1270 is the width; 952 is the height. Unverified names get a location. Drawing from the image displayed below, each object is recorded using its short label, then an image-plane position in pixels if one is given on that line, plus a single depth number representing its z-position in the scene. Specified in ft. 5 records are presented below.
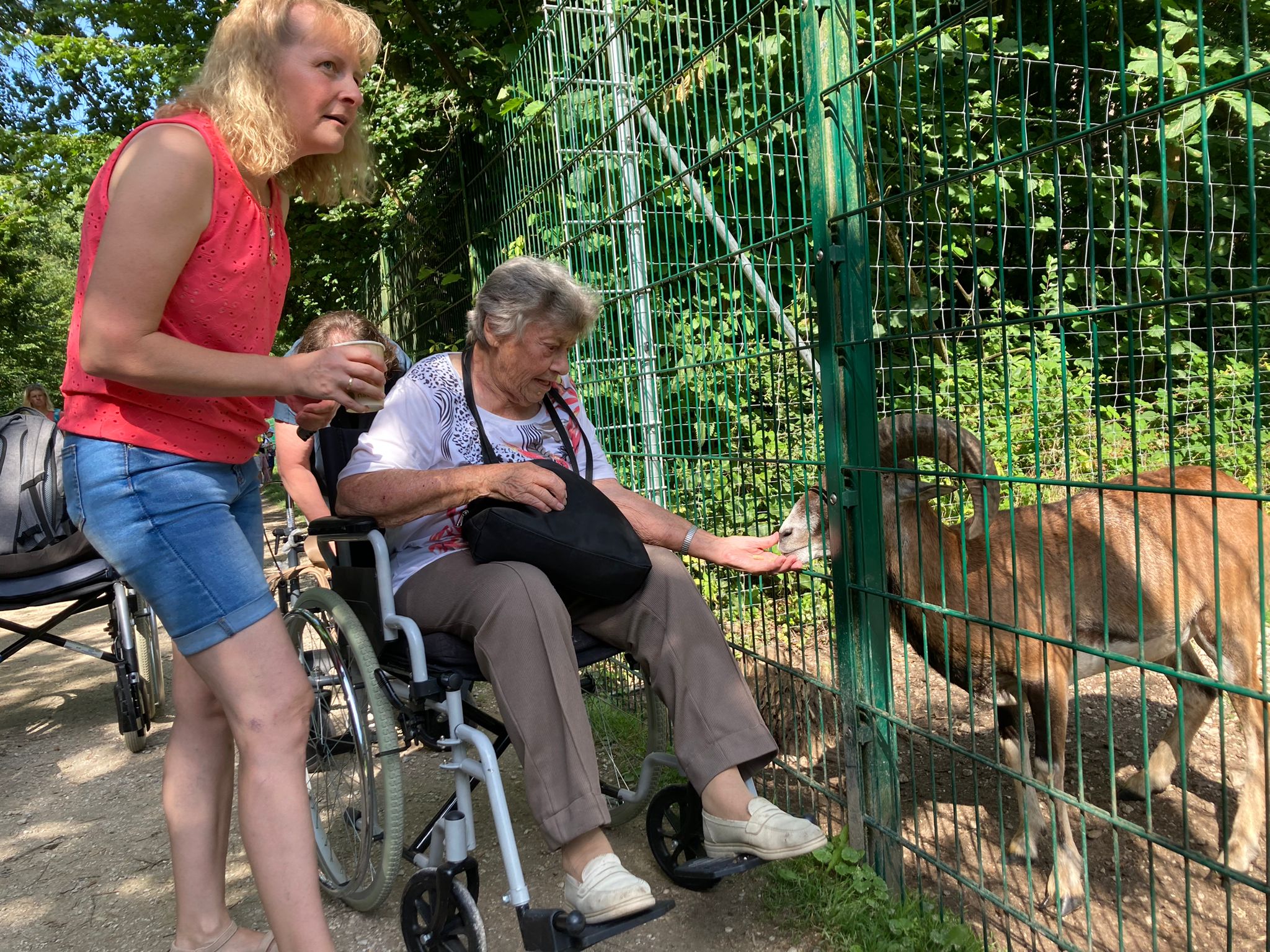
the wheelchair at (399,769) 7.91
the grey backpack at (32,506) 15.16
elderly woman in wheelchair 7.80
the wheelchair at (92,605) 14.78
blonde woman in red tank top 6.30
